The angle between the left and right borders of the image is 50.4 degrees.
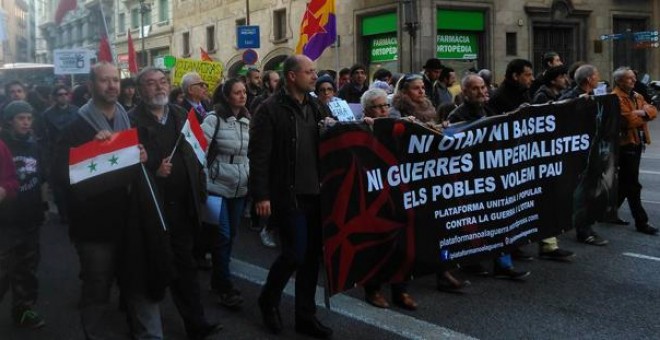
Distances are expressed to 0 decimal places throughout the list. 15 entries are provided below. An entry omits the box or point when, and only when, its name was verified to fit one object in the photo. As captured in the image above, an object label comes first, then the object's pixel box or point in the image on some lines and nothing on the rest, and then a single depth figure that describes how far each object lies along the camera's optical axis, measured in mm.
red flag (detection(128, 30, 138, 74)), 16905
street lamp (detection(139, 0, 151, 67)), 37812
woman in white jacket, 5449
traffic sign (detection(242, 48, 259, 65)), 18142
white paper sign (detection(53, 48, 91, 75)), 18109
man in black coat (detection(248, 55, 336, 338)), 4551
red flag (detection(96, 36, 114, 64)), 14444
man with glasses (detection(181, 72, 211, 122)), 7164
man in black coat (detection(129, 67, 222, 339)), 4281
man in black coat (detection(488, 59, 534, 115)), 6477
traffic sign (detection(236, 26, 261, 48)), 19609
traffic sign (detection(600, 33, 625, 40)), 24881
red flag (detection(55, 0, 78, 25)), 17719
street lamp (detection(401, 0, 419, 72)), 20291
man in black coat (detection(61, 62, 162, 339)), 3922
